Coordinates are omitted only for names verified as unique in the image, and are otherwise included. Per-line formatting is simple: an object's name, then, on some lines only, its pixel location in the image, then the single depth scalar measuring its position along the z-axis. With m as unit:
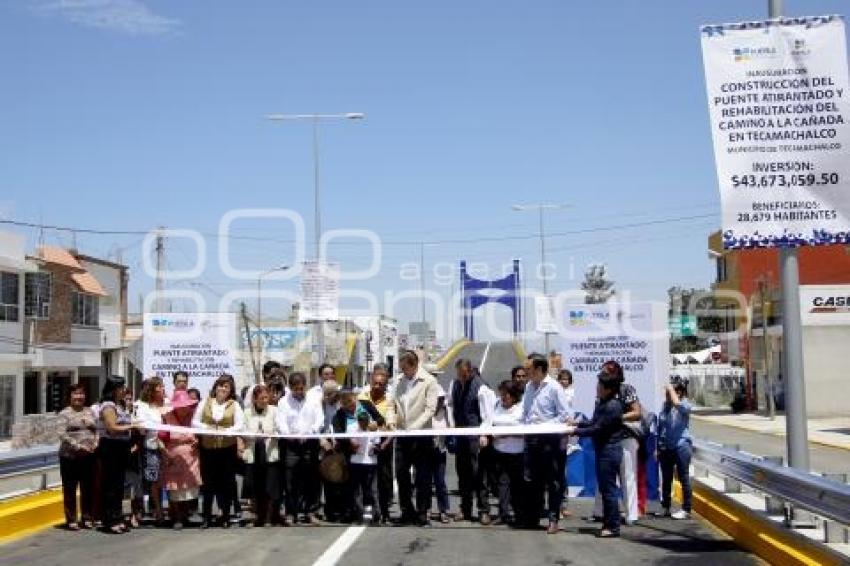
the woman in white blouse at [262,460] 12.12
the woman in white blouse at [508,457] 11.90
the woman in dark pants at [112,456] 11.68
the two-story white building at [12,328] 39.47
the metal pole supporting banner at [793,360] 10.04
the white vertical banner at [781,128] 9.91
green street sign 68.69
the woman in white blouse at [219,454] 11.92
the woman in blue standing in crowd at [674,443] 12.35
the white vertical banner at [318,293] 30.98
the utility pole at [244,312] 57.88
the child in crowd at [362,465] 12.27
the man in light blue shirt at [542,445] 11.63
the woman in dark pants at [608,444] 10.88
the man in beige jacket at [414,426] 12.09
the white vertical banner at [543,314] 36.88
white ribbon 11.60
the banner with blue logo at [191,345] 15.94
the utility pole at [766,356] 42.38
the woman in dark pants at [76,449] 11.59
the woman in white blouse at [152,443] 12.08
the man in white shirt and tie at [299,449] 12.33
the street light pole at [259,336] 64.96
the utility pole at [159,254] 53.14
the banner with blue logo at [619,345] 14.02
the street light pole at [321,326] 32.69
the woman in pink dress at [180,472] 11.90
